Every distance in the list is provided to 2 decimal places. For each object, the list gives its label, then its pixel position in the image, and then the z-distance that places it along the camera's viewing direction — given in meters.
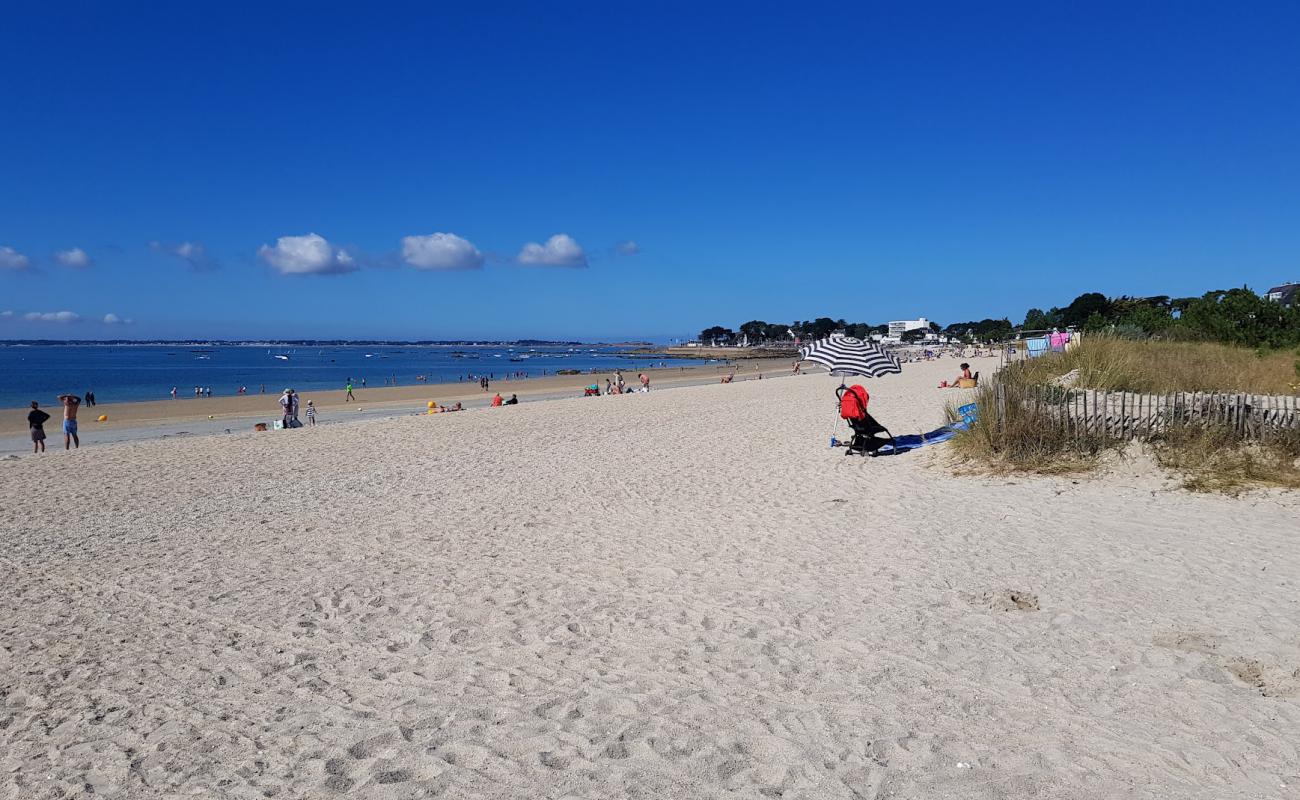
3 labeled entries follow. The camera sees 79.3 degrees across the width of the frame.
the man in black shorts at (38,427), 16.50
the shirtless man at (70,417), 17.38
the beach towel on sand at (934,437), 11.10
